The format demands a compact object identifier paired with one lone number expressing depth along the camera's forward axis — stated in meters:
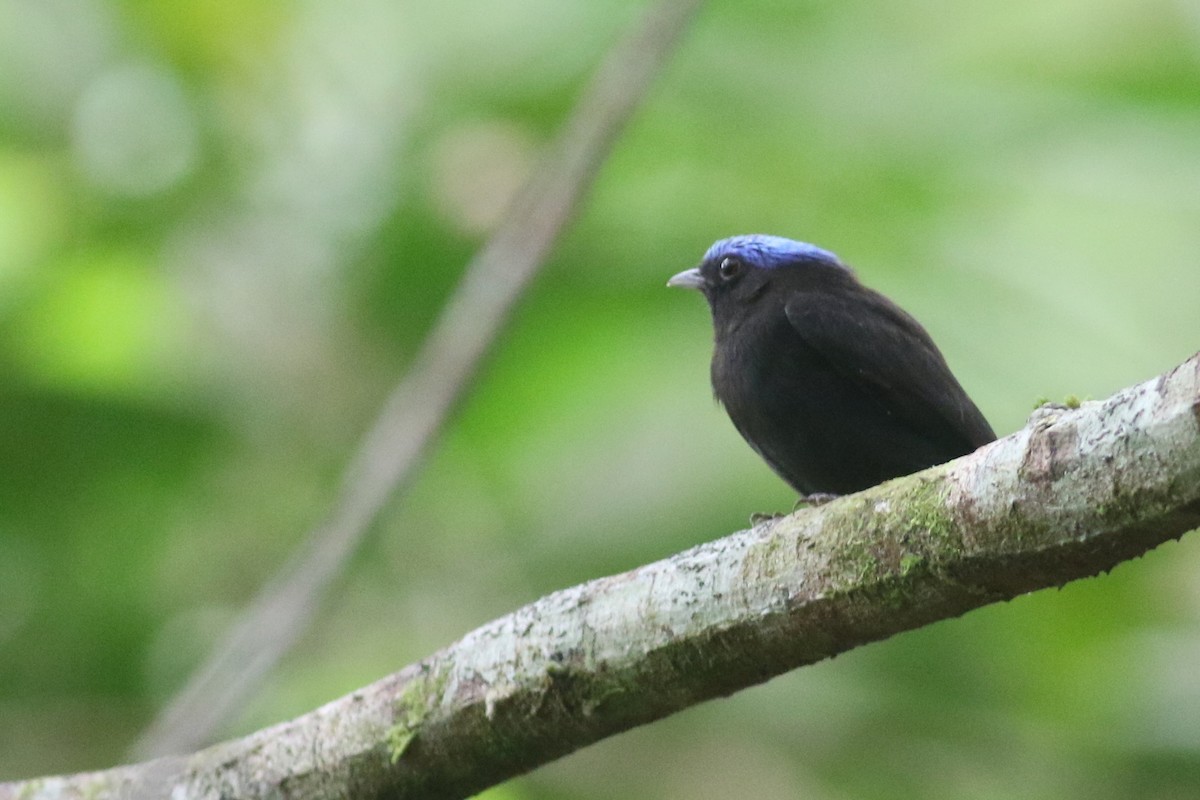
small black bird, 8.93
